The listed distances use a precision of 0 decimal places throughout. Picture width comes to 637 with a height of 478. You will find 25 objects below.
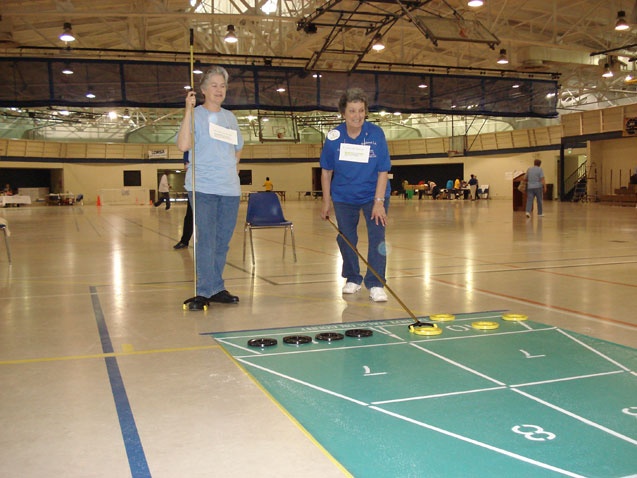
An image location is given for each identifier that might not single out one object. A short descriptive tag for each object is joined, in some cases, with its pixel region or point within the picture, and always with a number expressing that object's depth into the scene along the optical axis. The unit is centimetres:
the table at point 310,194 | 4558
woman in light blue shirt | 468
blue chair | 774
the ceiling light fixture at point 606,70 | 2350
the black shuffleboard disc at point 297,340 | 355
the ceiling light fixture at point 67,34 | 1579
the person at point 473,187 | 3916
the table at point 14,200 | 3024
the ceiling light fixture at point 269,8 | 2392
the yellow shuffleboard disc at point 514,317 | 409
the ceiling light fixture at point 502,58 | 2020
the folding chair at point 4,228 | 760
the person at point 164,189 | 2722
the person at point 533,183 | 1673
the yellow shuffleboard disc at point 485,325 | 384
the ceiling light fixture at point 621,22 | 1642
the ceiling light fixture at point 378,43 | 1742
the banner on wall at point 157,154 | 4606
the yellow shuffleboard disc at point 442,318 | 409
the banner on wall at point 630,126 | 2872
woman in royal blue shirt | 504
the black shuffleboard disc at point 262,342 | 350
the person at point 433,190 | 4291
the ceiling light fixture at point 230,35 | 1745
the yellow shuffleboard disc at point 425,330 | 372
